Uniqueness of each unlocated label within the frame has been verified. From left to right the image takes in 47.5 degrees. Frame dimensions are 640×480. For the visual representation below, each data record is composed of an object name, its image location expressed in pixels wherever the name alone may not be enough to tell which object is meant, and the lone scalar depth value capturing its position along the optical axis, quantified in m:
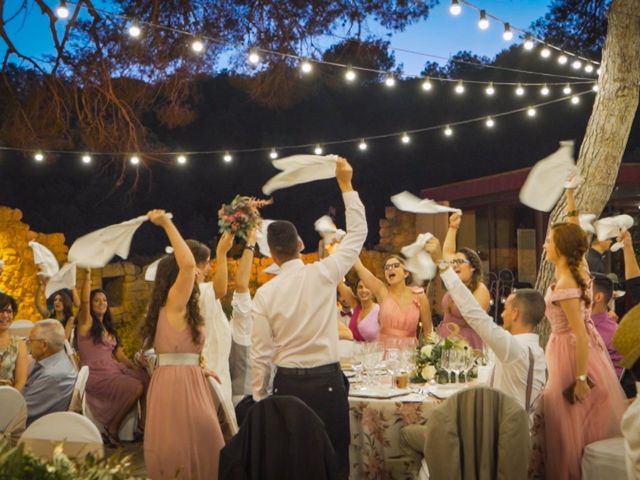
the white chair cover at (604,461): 3.30
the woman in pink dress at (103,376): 6.14
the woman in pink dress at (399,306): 5.22
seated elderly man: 4.61
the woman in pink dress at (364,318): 5.80
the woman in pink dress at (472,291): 4.86
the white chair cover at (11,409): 3.58
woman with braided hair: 3.49
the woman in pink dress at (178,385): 3.19
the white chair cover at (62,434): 2.73
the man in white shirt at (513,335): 3.25
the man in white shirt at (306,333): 3.20
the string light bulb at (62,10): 5.70
